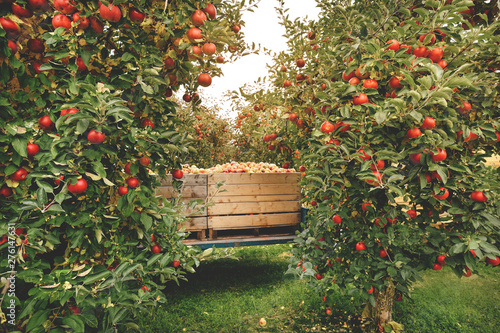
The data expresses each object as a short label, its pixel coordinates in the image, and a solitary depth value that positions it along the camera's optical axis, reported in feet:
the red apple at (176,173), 6.43
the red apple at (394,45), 5.87
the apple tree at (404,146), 5.75
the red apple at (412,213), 6.96
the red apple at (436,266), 6.76
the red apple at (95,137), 4.07
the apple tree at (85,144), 3.92
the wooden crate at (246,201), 12.65
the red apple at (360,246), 6.86
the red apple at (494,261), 6.13
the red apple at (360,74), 6.11
